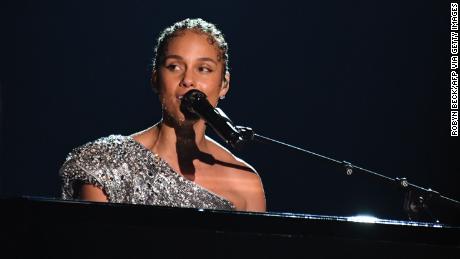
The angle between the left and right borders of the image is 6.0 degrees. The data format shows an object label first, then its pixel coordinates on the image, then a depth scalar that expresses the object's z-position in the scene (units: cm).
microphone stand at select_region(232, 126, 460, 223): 806
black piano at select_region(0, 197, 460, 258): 769
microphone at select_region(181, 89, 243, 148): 798
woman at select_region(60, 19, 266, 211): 816
